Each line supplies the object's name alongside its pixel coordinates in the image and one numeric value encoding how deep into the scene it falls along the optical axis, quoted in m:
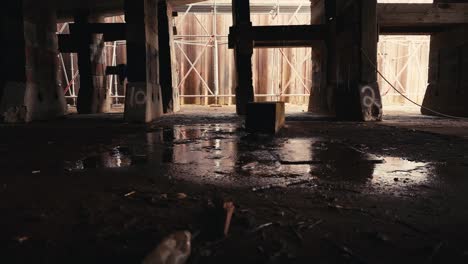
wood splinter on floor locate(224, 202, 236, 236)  1.30
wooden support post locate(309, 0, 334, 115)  8.43
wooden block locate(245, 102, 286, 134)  4.53
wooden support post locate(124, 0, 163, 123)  6.14
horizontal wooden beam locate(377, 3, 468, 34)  6.69
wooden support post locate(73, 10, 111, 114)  8.68
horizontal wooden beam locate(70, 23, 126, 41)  8.38
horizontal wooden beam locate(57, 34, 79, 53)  8.76
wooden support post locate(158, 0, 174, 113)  8.76
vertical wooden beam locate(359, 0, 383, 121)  6.00
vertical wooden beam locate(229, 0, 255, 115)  7.71
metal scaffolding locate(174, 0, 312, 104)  15.39
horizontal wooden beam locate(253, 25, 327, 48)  7.67
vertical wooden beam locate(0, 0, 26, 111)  6.14
